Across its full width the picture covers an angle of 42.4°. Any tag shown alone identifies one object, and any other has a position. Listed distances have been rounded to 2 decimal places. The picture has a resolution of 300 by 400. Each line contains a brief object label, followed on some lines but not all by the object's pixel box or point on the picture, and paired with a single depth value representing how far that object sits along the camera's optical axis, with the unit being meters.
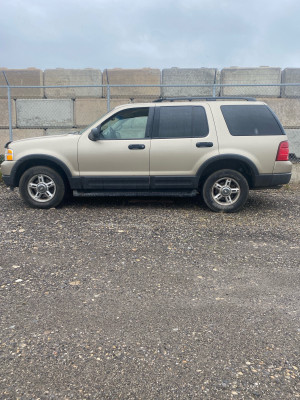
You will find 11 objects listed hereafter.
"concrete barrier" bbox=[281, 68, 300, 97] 10.19
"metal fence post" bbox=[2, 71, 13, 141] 10.34
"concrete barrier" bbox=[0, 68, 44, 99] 10.74
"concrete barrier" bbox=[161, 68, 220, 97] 10.38
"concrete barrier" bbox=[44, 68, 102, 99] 10.62
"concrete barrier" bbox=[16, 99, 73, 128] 10.66
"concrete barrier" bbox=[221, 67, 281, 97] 10.27
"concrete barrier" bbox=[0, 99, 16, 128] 10.84
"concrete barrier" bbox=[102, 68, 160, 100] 10.52
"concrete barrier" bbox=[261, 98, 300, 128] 10.26
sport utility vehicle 6.54
